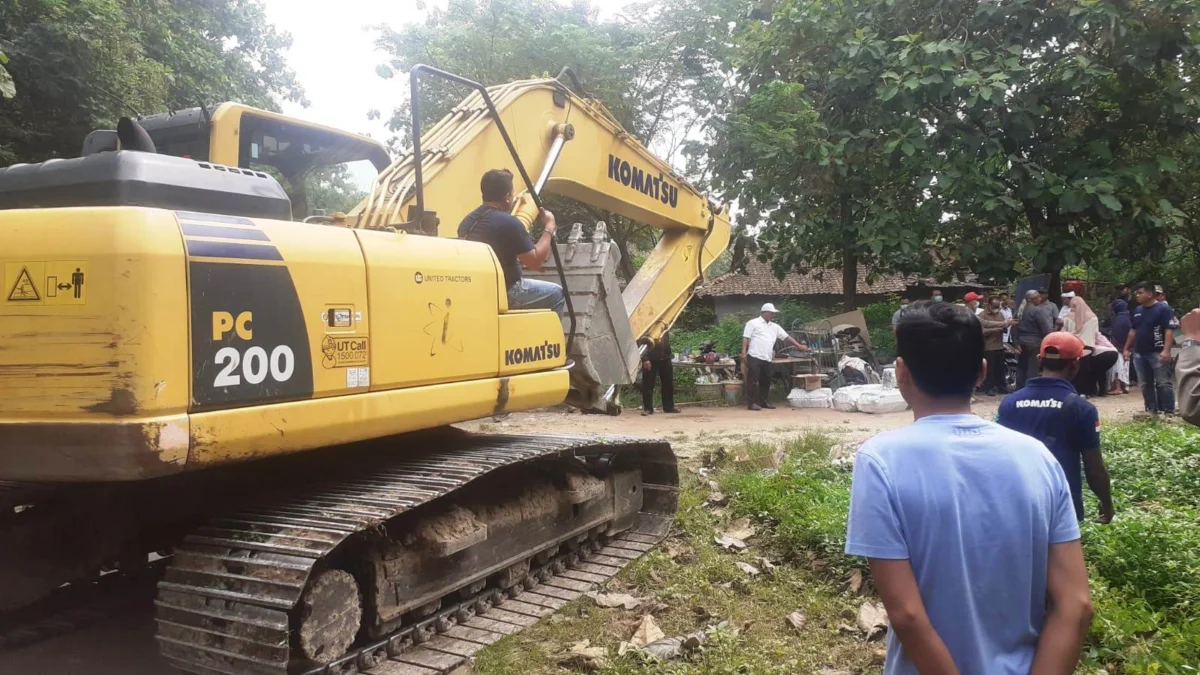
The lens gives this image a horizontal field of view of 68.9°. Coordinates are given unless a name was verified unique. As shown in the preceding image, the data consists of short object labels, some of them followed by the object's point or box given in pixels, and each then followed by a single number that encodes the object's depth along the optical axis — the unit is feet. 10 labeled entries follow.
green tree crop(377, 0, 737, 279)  59.72
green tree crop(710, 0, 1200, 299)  38.55
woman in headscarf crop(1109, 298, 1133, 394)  41.42
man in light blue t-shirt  5.75
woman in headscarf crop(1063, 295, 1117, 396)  36.55
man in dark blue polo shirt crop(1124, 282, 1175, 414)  31.91
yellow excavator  9.17
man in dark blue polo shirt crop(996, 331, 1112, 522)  12.46
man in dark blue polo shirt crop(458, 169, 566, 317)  14.88
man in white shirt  41.75
